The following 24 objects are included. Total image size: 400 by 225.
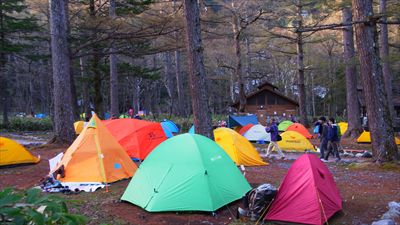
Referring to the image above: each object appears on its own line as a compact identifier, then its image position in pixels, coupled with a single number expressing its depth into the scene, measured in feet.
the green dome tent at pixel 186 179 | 21.95
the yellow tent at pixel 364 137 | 61.72
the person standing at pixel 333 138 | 43.88
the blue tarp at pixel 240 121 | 72.02
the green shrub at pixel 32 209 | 5.72
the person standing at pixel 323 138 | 44.52
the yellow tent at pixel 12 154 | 37.27
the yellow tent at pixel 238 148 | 40.01
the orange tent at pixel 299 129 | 71.92
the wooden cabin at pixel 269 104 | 121.70
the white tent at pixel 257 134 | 67.51
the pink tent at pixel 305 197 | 19.56
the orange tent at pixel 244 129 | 69.16
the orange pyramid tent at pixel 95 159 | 29.48
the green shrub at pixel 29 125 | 89.15
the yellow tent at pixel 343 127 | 81.93
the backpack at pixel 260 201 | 20.67
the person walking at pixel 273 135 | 46.98
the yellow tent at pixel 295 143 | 55.83
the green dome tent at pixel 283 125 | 86.53
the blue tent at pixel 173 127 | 80.30
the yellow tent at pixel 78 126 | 72.18
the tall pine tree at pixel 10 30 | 84.89
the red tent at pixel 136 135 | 40.93
